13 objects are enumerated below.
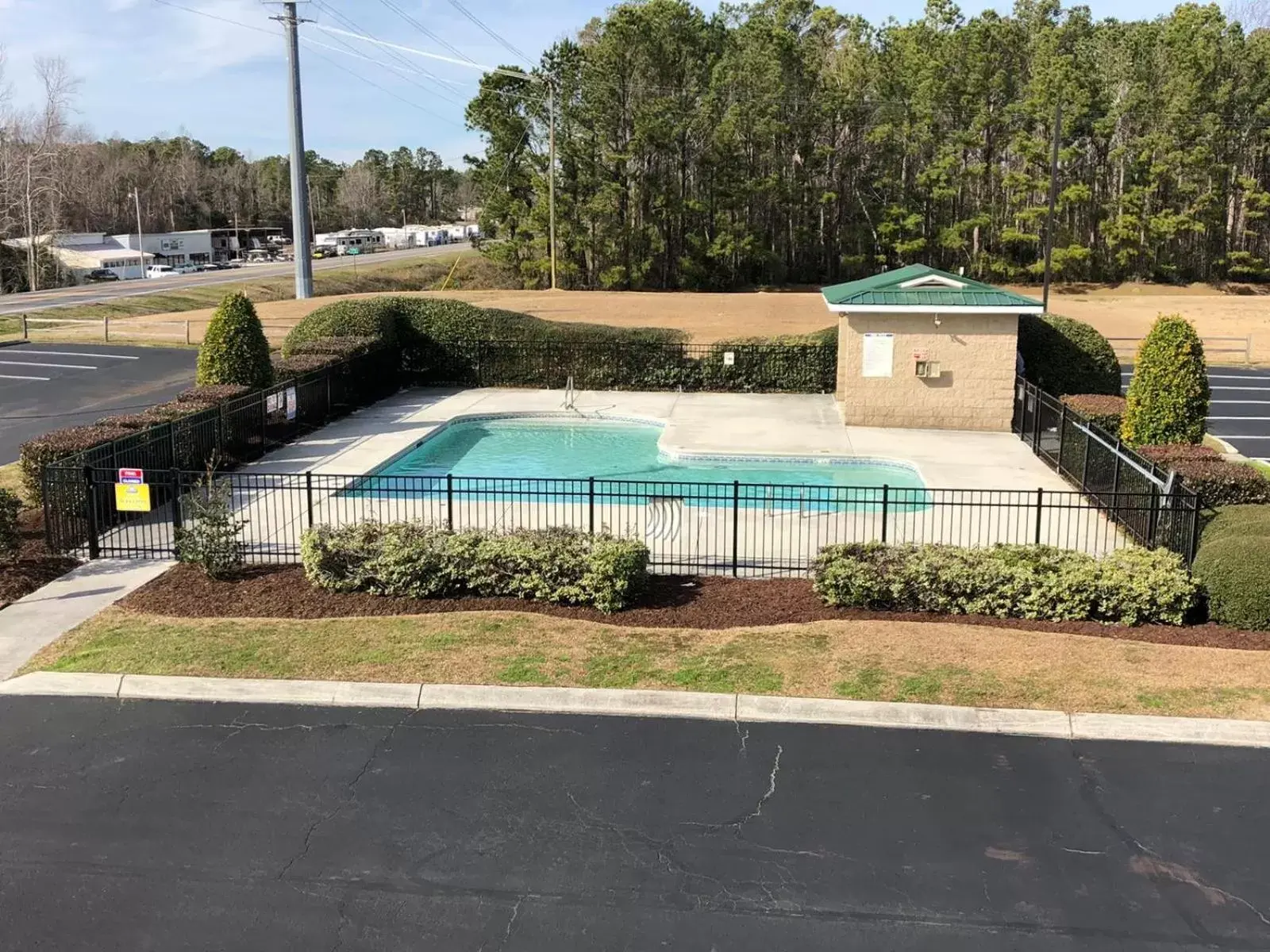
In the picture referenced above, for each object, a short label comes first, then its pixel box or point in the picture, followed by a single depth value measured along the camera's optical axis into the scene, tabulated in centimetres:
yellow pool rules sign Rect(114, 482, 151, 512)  1366
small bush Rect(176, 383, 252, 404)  1997
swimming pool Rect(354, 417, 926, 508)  1905
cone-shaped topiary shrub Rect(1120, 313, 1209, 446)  1788
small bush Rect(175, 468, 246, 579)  1266
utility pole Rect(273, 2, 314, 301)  3897
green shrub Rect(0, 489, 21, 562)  1315
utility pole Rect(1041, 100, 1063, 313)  3841
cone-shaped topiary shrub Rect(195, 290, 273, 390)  2167
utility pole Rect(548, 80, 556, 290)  5416
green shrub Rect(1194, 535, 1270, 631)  1096
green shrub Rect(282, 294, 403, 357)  2853
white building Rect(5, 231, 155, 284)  7875
